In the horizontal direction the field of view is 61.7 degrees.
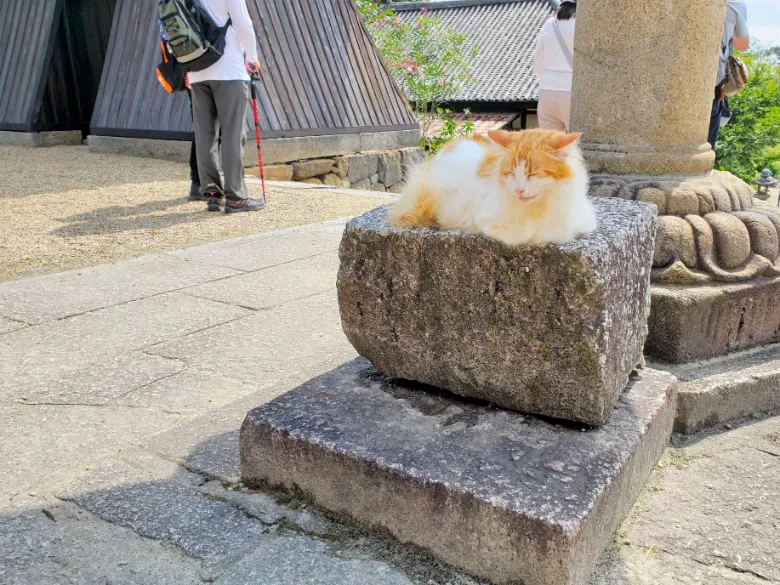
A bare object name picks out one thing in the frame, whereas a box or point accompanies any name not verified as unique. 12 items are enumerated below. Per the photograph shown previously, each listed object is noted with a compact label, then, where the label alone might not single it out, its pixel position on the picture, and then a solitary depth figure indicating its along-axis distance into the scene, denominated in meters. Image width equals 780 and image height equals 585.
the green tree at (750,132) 26.20
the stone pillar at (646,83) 2.47
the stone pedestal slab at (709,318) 2.39
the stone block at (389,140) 9.79
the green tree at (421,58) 12.74
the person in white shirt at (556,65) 4.26
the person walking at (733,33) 4.07
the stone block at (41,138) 9.45
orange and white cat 1.58
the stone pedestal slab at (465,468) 1.43
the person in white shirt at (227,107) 5.00
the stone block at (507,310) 1.61
